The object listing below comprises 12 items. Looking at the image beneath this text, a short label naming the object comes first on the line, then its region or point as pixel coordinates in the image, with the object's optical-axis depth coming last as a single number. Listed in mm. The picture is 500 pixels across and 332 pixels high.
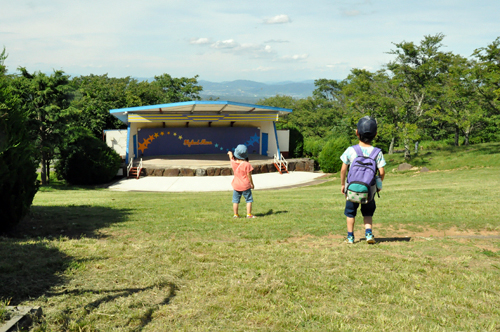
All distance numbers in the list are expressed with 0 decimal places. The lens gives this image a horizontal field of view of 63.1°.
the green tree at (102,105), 29953
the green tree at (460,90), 24328
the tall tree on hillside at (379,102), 26344
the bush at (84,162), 22125
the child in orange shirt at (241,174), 8461
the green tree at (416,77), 25672
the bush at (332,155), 27078
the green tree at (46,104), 19422
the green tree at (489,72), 22742
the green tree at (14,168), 7063
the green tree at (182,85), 52194
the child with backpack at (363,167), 5523
